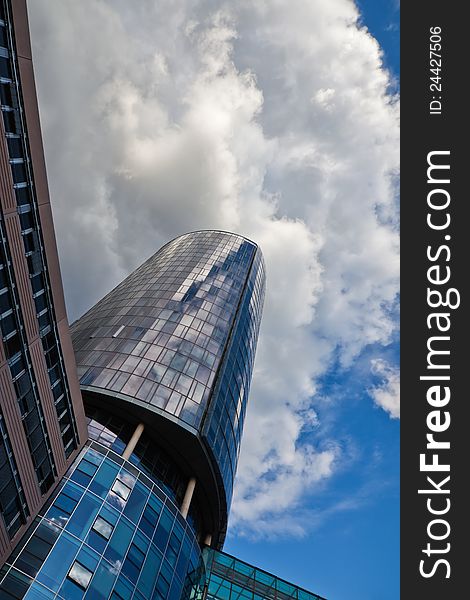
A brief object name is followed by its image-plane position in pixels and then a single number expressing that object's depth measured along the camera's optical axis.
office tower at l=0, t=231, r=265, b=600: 26.53
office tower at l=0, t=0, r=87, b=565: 20.91
